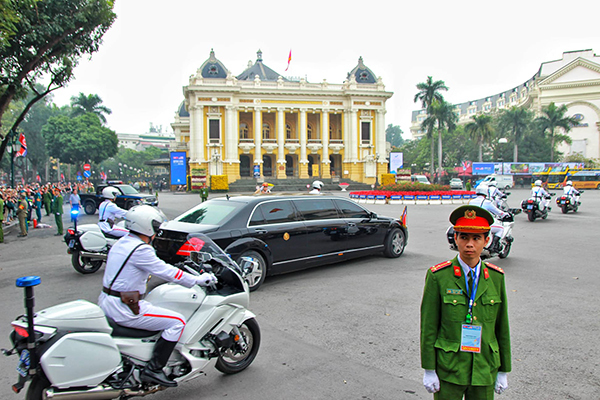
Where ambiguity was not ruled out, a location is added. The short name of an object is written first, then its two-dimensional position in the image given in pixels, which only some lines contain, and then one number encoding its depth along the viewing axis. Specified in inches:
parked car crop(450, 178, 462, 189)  1824.6
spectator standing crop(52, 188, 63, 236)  555.5
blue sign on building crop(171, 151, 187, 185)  1920.5
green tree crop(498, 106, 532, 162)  2368.4
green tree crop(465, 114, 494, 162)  2262.6
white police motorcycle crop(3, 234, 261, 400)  105.3
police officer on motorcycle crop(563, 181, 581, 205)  712.4
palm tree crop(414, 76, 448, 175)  2153.1
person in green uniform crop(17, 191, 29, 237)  534.9
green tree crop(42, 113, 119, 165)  2231.8
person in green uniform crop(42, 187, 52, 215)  722.8
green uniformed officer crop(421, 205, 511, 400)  89.4
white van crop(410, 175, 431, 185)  1873.0
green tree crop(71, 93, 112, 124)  2491.4
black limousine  256.2
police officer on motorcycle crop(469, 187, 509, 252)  335.0
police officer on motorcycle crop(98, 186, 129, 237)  327.3
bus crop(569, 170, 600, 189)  1879.9
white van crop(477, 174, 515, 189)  1993.2
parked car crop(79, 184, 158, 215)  780.0
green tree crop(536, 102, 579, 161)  2303.2
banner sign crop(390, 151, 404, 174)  2201.0
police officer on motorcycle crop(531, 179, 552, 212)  618.2
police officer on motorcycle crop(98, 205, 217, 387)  122.3
